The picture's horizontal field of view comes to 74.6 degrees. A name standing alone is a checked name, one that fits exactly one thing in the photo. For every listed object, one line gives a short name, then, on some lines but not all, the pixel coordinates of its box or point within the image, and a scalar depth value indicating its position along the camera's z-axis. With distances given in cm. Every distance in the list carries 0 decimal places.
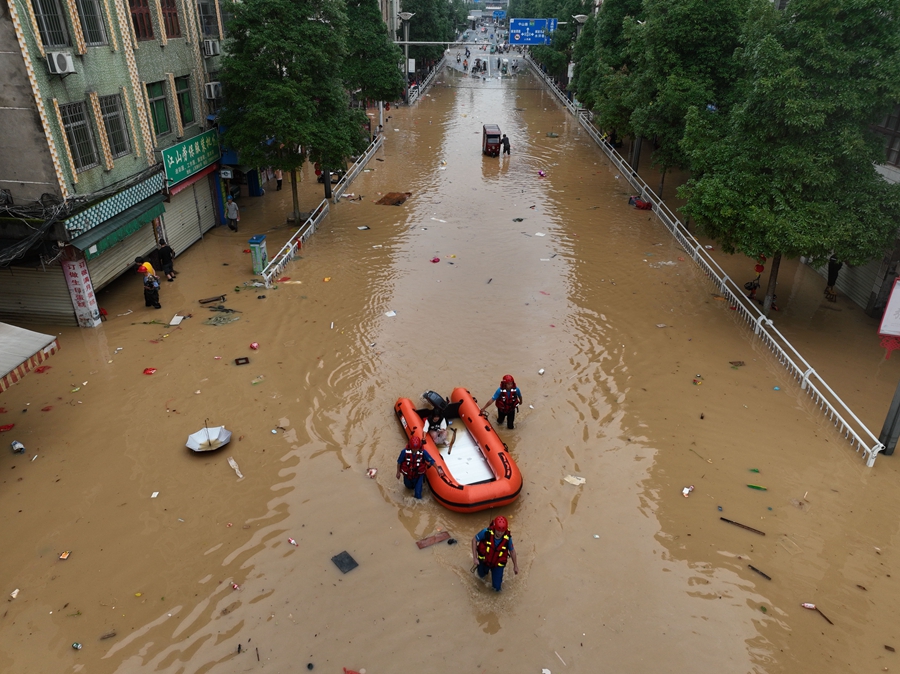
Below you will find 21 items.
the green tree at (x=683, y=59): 1956
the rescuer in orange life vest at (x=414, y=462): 934
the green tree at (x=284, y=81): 1814
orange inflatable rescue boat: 921
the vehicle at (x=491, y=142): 3103
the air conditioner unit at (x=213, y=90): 1892
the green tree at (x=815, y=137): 1244
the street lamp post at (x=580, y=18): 3893
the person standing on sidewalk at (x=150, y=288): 1490
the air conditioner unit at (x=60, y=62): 1205
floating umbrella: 1023
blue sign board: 4662
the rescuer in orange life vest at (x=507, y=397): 1088
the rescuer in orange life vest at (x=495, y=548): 752
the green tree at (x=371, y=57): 2920
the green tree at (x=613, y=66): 2617
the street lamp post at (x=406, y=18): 4012
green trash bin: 1680
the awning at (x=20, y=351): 963
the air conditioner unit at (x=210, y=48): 1897
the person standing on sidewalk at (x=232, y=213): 2047
